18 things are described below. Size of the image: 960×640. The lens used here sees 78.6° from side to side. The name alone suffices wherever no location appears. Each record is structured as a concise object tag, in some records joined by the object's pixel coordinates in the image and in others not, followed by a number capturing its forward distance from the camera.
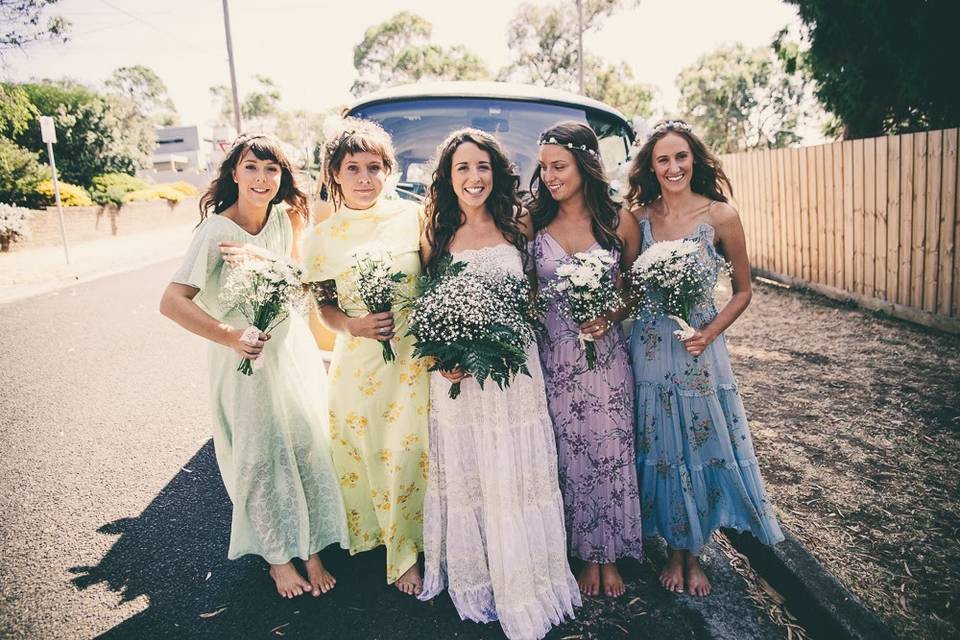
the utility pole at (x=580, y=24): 22.28
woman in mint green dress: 2.94
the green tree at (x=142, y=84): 70.81
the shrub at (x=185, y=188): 29.24
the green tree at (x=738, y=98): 34.66
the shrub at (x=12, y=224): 14.93
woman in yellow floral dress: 2.98
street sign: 12.67
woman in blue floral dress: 2.95
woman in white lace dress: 2.70
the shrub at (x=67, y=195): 17.92
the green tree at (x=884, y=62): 8.37
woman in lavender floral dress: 2.91
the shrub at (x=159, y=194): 24.27
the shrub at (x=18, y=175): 17.34
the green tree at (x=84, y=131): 25.34
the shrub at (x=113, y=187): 21.23
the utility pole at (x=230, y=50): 22.00
